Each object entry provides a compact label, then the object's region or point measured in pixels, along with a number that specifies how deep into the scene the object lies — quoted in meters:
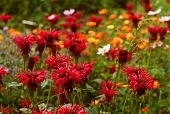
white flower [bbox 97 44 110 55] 3.12
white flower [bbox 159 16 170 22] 3.66
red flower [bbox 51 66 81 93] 1.96
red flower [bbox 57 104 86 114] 1.75
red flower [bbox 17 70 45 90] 2.08
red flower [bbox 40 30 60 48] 2.50
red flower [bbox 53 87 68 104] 2.37
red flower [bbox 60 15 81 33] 3.62
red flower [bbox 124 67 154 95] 2.08
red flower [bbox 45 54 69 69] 2.13
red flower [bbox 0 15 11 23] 4.16
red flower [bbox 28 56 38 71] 2.82
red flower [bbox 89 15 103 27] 4.02
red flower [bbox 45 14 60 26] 3.66
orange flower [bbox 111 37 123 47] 3.60
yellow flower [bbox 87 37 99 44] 3.71
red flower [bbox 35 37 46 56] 2.60
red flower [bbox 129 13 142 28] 3.54
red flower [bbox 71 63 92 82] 2.14
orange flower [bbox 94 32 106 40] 3.83
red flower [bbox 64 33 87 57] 2.38
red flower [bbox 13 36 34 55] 2.41
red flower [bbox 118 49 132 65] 2.49
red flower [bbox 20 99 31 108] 2.49
